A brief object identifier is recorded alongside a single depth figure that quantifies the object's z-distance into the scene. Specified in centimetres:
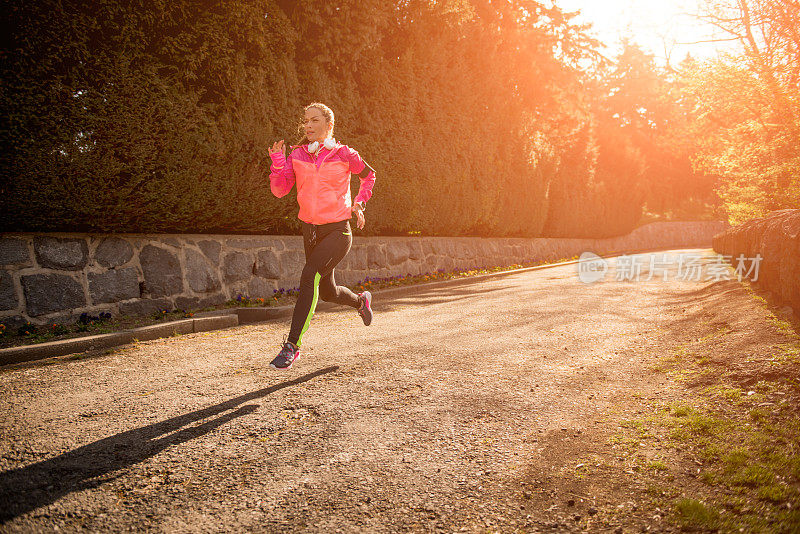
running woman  427
